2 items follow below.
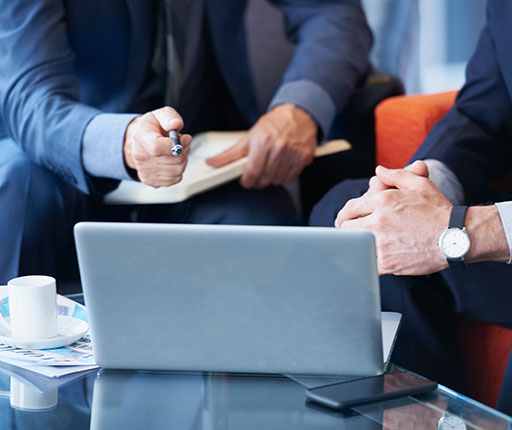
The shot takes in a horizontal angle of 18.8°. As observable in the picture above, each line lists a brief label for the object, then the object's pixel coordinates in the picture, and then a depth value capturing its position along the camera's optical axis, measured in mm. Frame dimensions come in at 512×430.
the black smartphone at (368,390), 1712
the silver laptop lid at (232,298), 1708
